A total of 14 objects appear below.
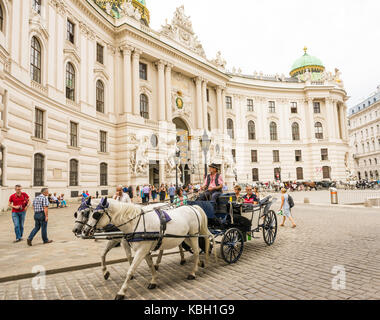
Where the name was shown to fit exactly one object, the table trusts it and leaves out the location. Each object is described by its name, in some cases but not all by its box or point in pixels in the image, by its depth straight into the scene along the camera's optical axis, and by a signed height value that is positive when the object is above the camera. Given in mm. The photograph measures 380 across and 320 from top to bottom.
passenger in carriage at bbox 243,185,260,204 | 8534 -470
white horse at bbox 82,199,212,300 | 4430 -719
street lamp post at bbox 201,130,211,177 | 19000 +2971
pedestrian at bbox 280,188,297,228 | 11625 -986
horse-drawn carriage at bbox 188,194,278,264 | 6254 -989
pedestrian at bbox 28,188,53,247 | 8422 -777
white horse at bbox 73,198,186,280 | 4375 -511
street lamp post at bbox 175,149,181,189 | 29659 +3526
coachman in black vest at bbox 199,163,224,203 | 6871 -62
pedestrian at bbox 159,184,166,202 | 23205 -670
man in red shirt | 8766 -625
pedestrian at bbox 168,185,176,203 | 22734 -592
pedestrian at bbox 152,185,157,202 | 24338 -760
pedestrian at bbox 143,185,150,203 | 22766 -442
